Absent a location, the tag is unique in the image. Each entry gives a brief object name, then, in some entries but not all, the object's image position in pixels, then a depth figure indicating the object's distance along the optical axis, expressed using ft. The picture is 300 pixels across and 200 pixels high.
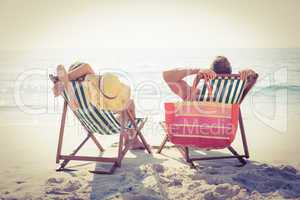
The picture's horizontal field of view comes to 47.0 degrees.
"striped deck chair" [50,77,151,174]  11.57
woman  11.23
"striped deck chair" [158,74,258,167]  11.55
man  11.82
